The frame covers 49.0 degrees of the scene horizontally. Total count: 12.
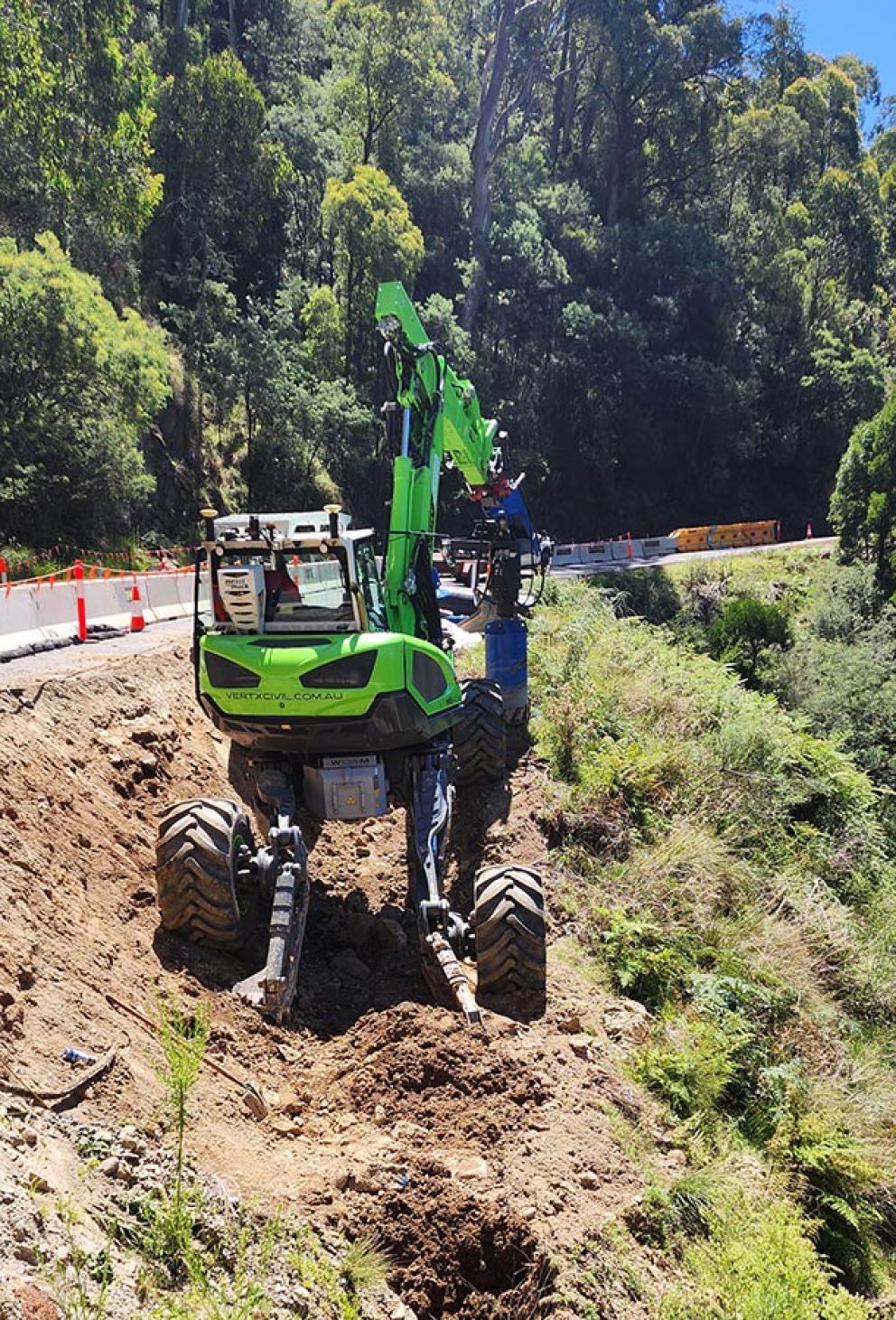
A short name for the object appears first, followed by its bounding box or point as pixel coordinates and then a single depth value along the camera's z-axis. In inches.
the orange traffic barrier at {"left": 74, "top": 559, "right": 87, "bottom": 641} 546.3
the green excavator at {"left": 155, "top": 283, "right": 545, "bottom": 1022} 264.5
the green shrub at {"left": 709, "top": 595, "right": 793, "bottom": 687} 949.2
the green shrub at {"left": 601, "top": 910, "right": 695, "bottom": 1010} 327.0
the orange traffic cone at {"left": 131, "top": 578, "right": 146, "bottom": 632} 629.3
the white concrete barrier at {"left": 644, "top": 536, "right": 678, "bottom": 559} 1646.2
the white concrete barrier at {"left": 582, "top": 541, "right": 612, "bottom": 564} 1540.4
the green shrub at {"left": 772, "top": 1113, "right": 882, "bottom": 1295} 256.1
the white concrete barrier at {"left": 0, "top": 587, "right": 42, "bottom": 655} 489.1
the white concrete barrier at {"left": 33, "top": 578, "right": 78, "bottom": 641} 538.9
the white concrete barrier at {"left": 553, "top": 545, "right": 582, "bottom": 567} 1515.7
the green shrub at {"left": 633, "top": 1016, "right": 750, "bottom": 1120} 263.4
